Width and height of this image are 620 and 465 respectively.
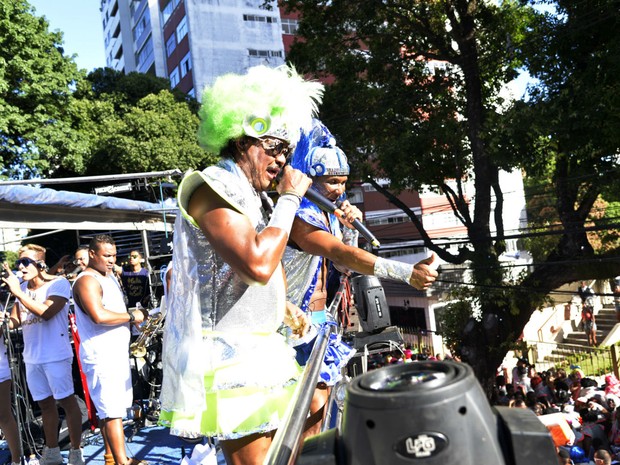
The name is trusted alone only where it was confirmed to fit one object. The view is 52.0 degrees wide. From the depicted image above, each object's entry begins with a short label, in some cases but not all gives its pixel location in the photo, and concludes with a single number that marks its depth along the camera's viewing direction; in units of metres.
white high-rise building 34.53
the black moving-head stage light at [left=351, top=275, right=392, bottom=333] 3.31
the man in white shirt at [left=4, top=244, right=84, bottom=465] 5.11
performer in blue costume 2.62
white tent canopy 6.97
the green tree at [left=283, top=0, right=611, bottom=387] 14.54
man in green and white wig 1.97
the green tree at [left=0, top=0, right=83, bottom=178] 17.03
